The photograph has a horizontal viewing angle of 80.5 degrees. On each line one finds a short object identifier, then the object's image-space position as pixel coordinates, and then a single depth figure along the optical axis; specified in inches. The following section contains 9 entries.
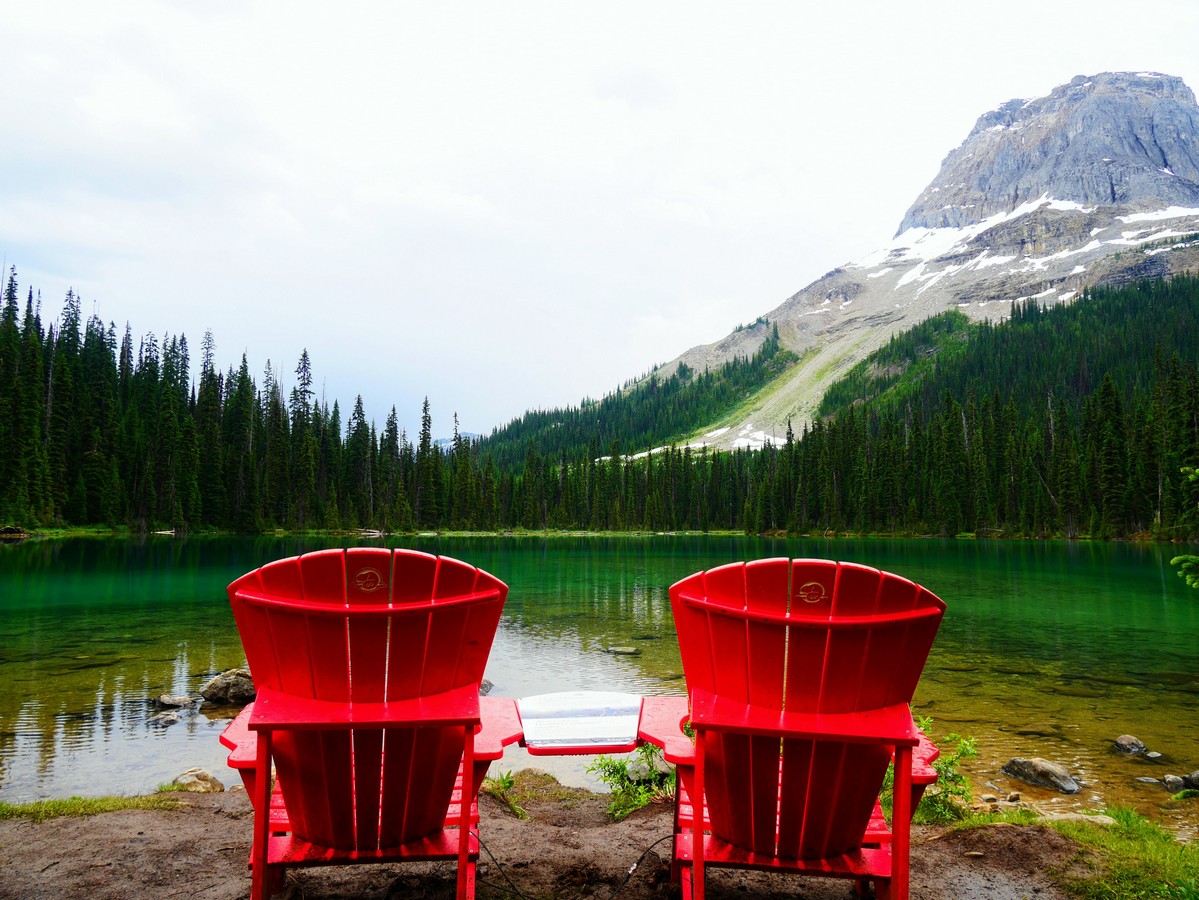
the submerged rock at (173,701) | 395.1
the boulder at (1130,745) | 324.8
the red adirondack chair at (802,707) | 102.3
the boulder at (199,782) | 253.0
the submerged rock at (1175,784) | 276.5
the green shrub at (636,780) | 213.9
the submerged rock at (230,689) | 407.5
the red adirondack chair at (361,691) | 105.9
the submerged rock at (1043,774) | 280.1
